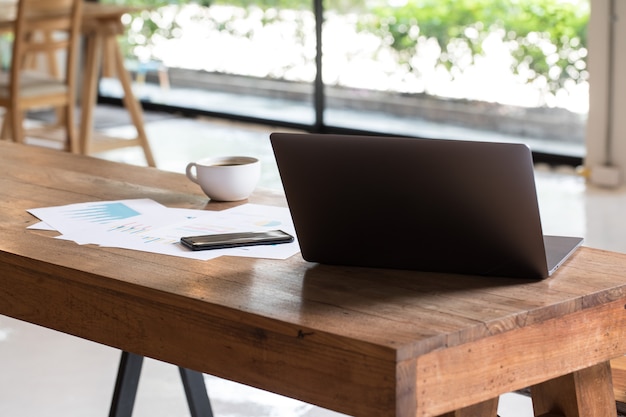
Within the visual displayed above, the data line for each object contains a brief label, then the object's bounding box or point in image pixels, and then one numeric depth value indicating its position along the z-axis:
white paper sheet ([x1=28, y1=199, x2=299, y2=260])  2.34
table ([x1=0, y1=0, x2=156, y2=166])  6.15
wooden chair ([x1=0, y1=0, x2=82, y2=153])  5.75
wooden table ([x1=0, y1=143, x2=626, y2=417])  2.01
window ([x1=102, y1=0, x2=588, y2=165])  6.33
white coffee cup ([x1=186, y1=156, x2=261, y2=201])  2.57
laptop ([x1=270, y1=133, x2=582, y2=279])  2.11
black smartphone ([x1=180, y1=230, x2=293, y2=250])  2.33
